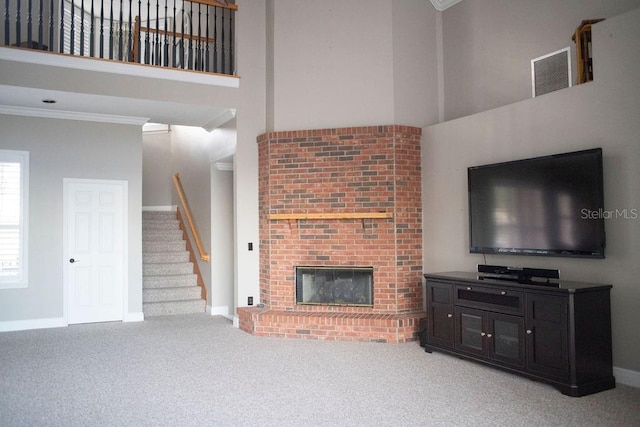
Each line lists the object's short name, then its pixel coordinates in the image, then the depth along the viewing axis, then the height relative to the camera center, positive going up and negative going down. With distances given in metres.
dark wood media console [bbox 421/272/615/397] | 4.05 -0.82
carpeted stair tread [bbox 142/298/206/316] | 7.93 -1.09
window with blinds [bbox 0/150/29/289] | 6.77 +0.25
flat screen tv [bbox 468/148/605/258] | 4.40 +0.20
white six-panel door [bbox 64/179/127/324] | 7.14 -0.18
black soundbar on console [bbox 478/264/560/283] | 4.54 -0.39
